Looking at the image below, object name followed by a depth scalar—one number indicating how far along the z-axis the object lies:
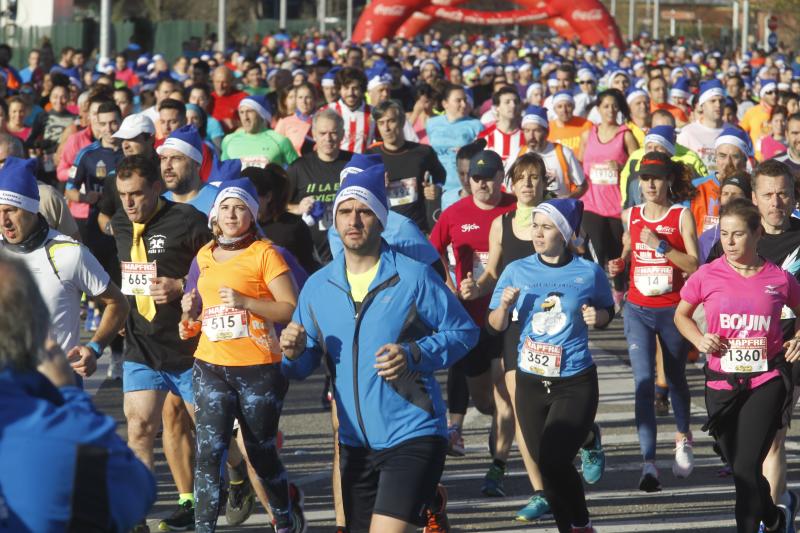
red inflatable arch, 59.09
